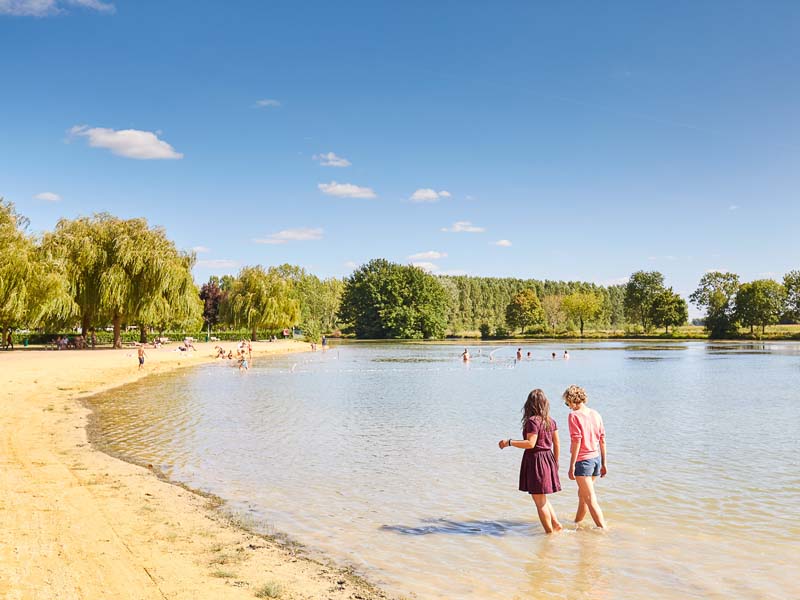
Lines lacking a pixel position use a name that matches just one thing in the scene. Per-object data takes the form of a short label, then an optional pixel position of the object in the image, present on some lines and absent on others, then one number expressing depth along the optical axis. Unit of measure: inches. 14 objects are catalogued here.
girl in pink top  314.8
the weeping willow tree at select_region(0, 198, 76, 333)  1557.6
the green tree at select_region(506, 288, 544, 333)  4960.6
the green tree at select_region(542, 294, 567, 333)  5068.9
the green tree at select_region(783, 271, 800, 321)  4276.6
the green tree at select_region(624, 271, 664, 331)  4741.6
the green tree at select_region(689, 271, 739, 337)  4303.6
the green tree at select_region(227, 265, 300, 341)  2965.1
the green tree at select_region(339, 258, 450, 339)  4421.8
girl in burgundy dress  303.7
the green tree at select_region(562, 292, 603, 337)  4960.6
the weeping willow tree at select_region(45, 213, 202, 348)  1963.6
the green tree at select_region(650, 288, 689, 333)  4493.1
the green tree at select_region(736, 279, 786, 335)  4092.0
